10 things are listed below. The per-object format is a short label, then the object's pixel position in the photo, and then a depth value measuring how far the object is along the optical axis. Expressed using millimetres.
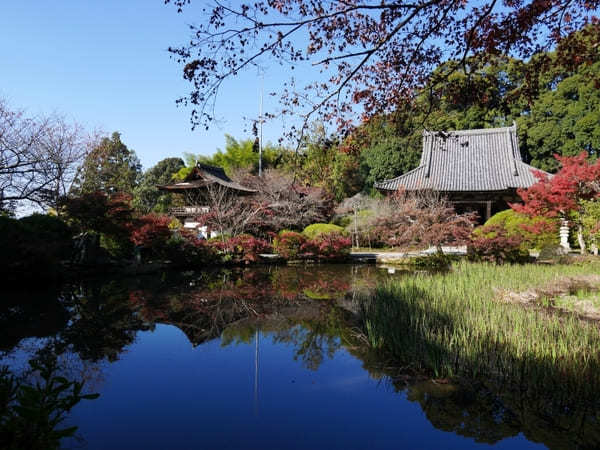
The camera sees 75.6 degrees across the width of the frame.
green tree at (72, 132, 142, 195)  15811
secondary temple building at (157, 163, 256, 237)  16906
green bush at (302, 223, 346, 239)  14170
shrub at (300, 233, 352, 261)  12656
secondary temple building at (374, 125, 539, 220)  16188
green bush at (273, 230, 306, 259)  12570
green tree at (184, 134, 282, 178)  26047
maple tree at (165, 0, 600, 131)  3457
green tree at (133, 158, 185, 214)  22766
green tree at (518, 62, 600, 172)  19172
